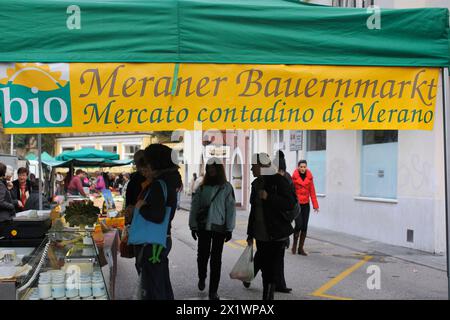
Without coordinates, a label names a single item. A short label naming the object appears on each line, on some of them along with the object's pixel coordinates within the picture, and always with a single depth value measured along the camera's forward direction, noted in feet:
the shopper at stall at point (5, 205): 23.36
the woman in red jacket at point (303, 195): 34.19
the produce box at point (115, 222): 24.91
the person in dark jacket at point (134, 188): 21.38
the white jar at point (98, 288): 13.84
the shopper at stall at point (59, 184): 95.58
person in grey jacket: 21.62
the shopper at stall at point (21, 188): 35.50
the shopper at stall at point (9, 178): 38.01
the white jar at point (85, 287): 13.71
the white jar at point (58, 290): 13.52
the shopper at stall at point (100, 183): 72.54
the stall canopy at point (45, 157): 70.02
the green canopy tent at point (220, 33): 12.62
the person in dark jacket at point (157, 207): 15.14
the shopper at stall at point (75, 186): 51.78
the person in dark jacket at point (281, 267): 21.35
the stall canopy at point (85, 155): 56.85
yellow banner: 12.91
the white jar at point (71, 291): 13.66
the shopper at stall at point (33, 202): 31.78
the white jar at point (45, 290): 13.42
